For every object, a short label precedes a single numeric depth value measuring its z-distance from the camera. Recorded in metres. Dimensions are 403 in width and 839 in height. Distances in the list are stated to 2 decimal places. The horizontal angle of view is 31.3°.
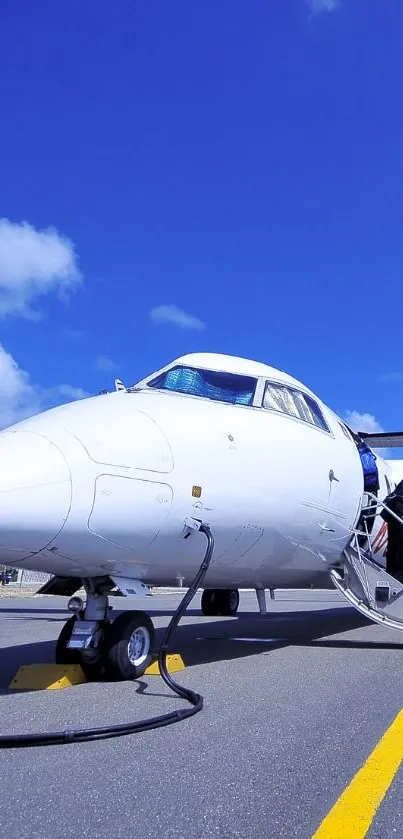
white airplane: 5.35
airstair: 8.87
